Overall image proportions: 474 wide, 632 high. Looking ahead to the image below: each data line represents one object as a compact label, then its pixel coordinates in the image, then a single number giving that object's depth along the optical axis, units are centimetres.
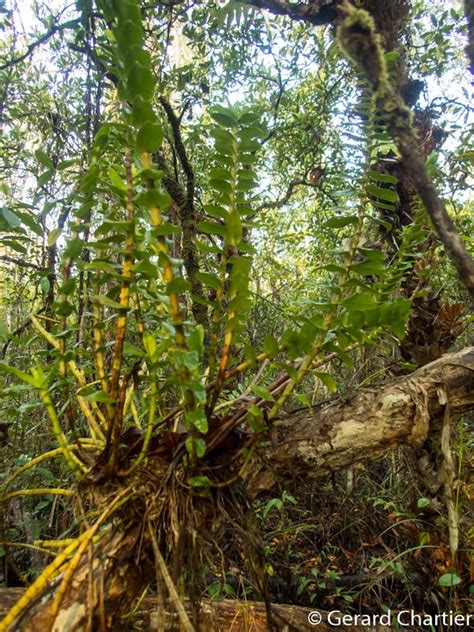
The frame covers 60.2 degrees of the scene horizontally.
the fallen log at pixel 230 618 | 110
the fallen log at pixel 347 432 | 98
